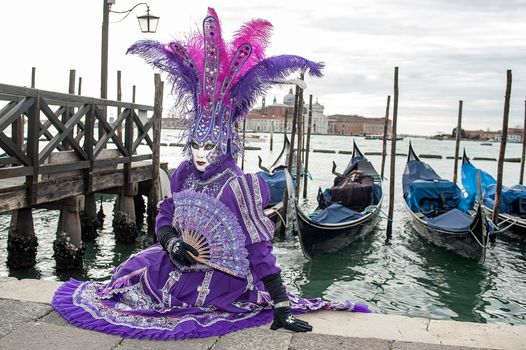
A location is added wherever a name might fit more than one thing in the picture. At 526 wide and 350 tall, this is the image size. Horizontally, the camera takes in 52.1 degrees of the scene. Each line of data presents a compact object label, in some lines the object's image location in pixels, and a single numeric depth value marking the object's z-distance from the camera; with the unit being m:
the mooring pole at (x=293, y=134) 10.11
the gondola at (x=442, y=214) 7.49
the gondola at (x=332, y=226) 7.43
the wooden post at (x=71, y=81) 11.18
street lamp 7.40
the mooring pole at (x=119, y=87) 13.15
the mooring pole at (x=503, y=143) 9.02
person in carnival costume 2.62
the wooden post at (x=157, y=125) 8.12
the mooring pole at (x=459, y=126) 13.77
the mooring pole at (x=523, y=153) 12.94
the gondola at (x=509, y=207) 9.12
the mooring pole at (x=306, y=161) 14.30
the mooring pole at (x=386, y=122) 13.14
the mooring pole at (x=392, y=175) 9.23
